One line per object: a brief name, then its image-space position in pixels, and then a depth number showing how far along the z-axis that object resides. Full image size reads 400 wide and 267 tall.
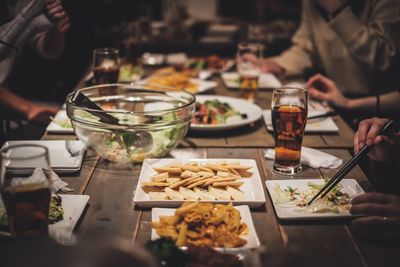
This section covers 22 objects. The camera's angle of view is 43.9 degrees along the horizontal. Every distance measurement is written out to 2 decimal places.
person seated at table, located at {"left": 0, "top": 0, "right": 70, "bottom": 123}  2.09
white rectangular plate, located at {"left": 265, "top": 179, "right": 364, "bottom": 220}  1.29
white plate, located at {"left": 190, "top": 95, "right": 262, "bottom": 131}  2.00
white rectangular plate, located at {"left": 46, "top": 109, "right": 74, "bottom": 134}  2.04
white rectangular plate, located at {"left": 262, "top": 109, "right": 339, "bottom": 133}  2.07
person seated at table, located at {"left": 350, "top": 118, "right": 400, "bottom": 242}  1.21
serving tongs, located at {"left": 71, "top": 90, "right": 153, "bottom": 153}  1.63
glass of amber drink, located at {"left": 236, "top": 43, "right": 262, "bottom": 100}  2.64
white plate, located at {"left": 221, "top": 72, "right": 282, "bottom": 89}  2.89
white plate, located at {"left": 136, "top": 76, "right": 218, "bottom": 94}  2.75
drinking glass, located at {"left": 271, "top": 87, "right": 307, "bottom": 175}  1.64
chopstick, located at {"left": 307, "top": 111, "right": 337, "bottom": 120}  2.21
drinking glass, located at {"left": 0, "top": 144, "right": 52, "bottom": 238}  1.06
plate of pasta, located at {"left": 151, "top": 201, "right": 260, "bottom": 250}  1.14
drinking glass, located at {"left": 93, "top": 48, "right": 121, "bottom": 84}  2.43
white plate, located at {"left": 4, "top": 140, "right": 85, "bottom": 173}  1.60
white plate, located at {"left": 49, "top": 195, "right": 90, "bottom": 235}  1.23
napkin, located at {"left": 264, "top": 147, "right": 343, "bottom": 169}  1.70
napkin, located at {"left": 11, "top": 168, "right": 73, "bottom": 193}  1.07
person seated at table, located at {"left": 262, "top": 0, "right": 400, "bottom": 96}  2.99
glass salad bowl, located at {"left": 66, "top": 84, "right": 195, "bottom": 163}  1.64
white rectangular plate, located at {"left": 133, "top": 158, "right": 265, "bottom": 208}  1.35
